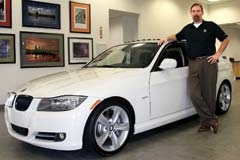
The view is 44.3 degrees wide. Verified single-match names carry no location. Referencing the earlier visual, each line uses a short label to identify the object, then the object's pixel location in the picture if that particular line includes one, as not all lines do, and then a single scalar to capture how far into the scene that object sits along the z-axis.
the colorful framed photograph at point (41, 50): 6.22
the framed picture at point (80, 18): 7.01
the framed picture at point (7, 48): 5.90
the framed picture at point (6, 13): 5.85
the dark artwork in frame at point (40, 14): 6.22
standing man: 3.61
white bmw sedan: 2.57
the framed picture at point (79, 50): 7.04
